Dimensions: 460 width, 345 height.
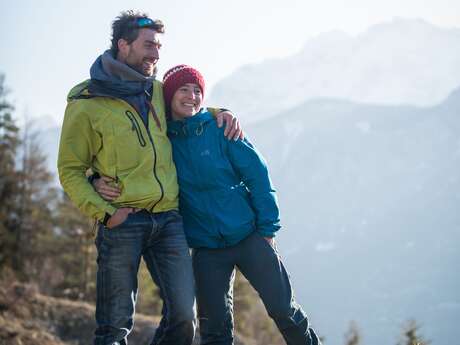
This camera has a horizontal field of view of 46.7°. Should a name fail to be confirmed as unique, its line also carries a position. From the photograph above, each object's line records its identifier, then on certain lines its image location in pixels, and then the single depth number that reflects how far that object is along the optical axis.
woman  3.65
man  3.32
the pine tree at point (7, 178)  22.58
